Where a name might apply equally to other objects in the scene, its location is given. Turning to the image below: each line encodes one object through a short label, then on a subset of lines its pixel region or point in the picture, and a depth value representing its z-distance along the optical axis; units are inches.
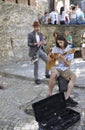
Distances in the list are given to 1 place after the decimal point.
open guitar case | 206.2
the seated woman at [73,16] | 603.3
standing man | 340.2
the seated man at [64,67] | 258.2
